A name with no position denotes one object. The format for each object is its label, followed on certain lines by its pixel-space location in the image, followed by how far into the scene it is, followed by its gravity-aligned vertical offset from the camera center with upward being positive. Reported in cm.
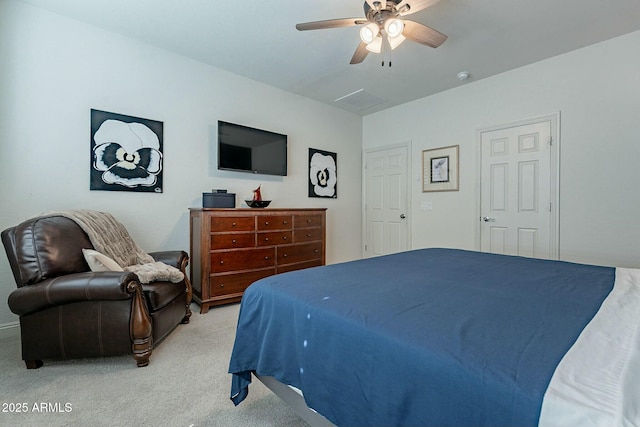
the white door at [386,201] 452 +13
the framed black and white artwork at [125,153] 268 +55
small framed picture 395 +58
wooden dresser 285 -43
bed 62 -38
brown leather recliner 176 -62
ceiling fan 197 +136
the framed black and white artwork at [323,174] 438 +56
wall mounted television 336 +75
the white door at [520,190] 317 +24
